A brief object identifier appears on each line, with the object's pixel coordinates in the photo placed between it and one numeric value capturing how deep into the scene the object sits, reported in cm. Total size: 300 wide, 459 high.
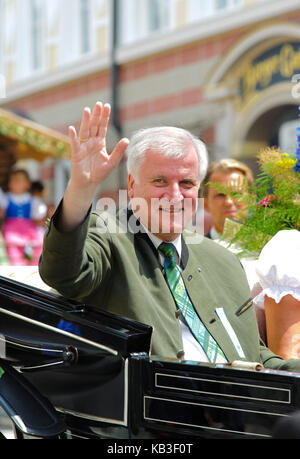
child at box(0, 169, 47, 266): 1395
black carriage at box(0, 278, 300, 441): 532
